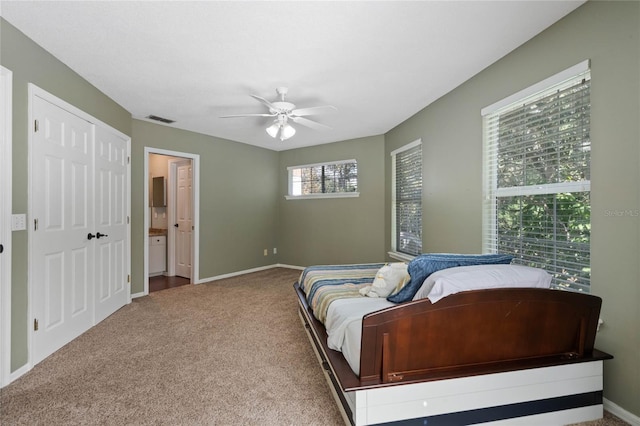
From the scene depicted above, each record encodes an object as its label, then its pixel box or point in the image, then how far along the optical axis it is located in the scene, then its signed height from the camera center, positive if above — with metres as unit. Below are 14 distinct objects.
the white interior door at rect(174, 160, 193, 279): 5.20 -0.14
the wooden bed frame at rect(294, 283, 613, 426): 1.45 -0.81
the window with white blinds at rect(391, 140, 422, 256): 4.08 +0.18
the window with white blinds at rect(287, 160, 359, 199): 5.47 +0.62
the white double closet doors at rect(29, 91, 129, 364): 2.36 -0.14
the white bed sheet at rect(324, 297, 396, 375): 1.61 -0.68
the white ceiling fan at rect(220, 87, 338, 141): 3.00 +1.02
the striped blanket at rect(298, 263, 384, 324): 2.31 -0.64
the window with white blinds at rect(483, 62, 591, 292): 1.92 +0.24
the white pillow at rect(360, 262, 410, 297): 2.17 -0.51
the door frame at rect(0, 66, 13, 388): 2.02 -0.03
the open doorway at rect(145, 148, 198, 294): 5.20 -0.17
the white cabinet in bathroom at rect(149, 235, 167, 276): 5.38 -0.80
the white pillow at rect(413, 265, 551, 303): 1.55 -0.37
